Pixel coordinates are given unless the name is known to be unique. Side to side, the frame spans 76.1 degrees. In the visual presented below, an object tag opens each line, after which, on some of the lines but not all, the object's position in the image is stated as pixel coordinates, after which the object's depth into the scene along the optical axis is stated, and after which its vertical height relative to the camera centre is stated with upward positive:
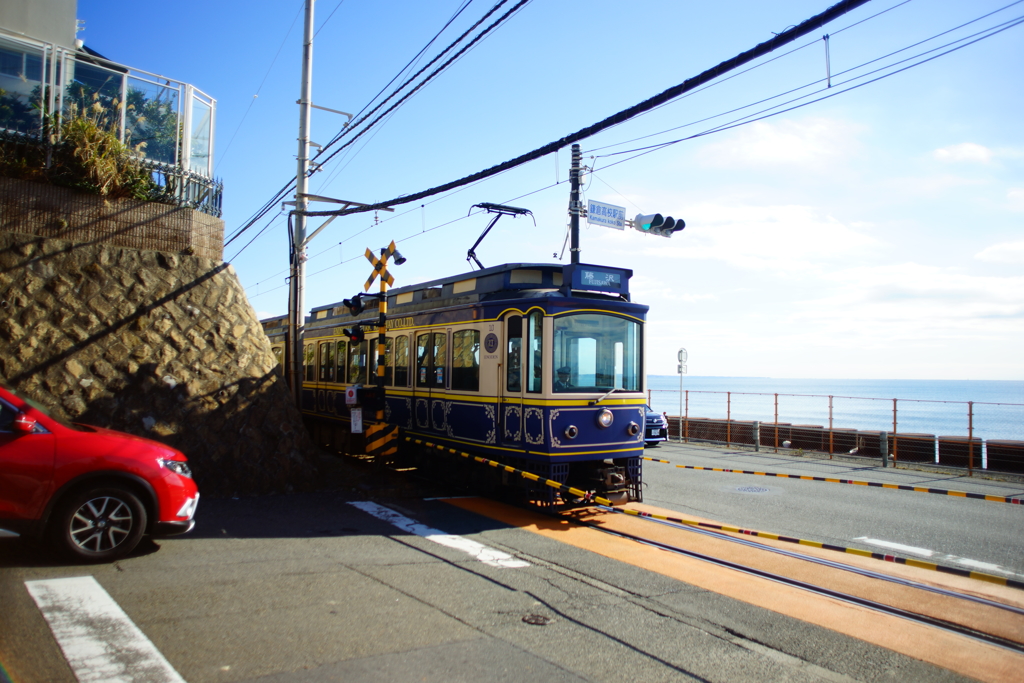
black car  19.89 -1.52
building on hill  12.54 +5.57
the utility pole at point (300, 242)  14.88 +3.09
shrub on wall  11.73 +3.95
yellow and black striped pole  11.09 -0.39
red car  5.91 -1.07
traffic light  14.78 +3.50
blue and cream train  9.30 +0.07
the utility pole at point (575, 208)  15.21 +3.98
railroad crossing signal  11.46 +2.01
